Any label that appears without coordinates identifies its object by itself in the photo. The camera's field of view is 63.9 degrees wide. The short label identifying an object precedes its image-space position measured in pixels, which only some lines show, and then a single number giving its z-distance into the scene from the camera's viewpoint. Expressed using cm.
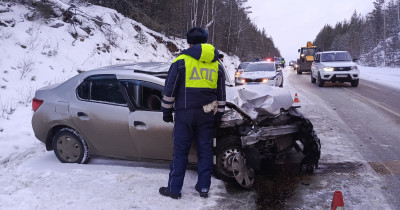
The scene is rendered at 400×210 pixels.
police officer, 361
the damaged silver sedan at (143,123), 426
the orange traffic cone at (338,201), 281
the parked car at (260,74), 1330
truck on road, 2868
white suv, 1531
